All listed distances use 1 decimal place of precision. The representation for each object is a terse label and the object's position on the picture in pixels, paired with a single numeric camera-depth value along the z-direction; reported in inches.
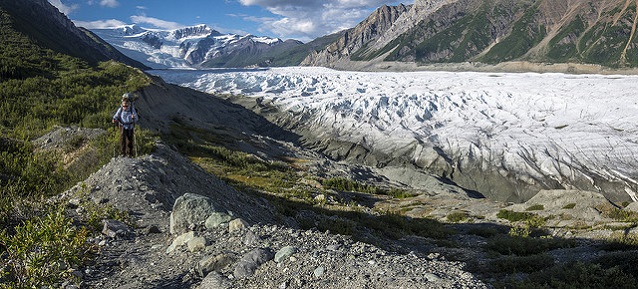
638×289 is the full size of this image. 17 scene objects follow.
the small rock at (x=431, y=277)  196.1
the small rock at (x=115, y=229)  287.0
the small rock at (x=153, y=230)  304.2
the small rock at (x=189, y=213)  298.4
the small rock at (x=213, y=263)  227.8
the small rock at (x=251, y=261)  219.9
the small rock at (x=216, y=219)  294.5
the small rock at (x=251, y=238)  259.3
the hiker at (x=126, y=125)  509.6
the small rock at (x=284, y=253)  229.8
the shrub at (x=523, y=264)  337.1
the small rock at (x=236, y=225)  284.6
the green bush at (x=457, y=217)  882.8
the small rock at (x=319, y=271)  210.2
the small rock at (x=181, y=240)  267.6
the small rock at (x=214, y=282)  210.2
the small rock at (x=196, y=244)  260.5
